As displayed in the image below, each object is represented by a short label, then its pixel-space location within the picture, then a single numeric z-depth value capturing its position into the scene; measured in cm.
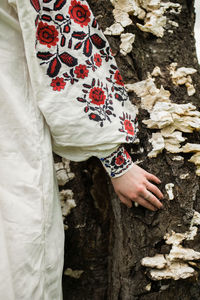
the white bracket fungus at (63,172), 103
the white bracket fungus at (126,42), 92
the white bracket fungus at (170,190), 86
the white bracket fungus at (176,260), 80
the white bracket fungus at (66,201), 103
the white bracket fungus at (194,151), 86
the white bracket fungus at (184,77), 92
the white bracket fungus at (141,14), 93
